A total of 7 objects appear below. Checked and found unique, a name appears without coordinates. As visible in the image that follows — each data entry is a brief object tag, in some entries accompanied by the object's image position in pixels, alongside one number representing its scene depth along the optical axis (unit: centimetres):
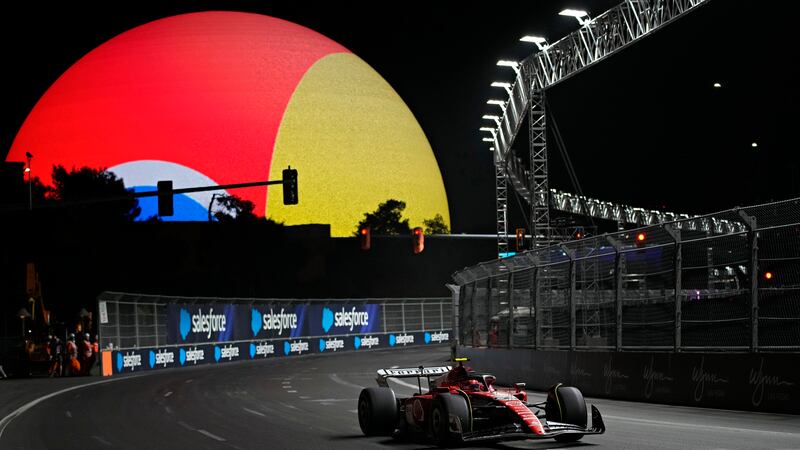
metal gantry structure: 3609
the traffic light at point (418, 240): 6894
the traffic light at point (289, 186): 3672
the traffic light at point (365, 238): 6544
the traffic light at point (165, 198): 3438
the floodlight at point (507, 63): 4725
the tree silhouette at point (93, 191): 6581
